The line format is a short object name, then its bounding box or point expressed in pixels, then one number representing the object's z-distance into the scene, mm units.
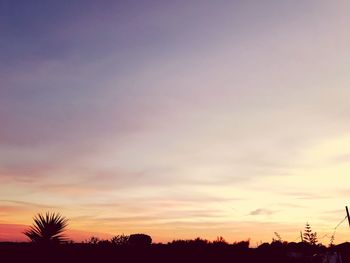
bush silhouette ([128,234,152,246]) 29219
